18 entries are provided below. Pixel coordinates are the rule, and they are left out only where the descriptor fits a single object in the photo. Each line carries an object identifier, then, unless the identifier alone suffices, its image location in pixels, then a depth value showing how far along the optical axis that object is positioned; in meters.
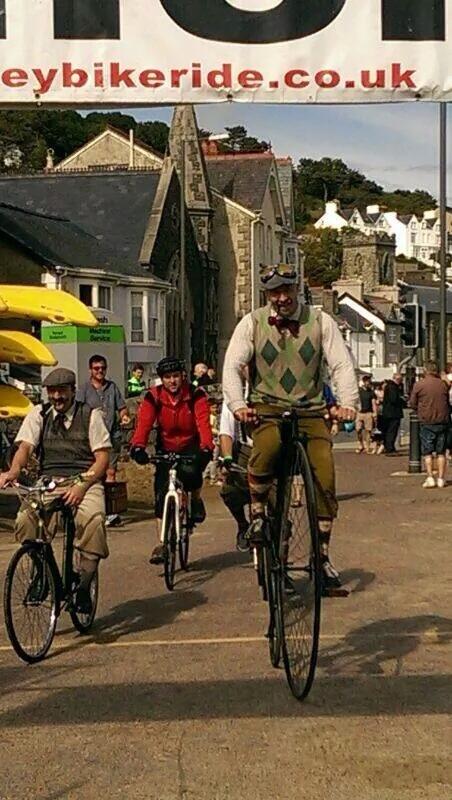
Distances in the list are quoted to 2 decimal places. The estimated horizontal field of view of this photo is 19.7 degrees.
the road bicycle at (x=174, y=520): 10.54
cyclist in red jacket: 11.11
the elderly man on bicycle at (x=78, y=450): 8.47
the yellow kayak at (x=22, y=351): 17.16
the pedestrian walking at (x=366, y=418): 30.08
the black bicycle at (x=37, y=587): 7.93
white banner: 6.08
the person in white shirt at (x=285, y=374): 6.89
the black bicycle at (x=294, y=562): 6.53
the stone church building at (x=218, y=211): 61.38
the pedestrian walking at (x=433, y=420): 19.92
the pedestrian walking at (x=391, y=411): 28.97
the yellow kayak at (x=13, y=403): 16.17
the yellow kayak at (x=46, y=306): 16.62
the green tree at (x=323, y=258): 134.38
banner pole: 23.64
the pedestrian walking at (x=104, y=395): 14.65
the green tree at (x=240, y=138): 115.34
